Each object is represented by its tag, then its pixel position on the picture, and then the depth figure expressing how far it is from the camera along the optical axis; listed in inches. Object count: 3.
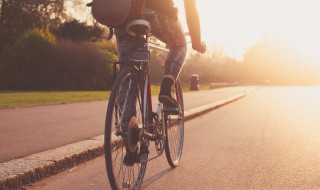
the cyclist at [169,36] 141.9
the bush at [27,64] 1101.1
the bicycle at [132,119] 115.8
